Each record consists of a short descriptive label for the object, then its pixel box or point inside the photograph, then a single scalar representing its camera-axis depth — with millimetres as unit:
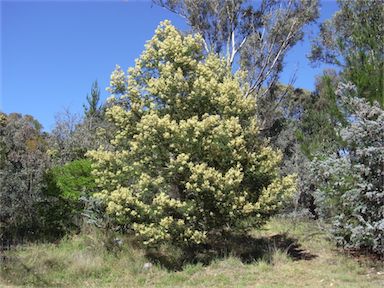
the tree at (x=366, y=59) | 9883
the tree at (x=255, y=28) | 24750
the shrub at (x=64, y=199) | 11828
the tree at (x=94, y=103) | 23350
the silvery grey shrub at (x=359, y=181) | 9180
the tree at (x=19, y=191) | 10781
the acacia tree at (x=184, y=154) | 9141
